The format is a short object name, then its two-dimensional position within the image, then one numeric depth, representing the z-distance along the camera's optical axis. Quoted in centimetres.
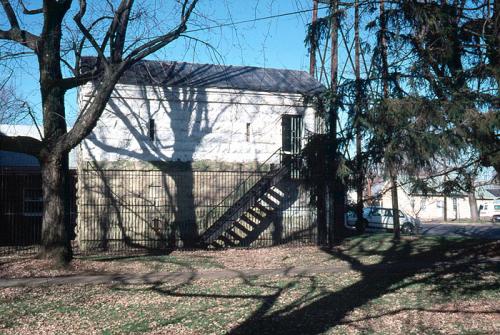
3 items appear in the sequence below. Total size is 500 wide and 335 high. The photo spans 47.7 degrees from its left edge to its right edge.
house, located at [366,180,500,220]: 5316
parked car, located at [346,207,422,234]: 2977
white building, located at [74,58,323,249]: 1862
